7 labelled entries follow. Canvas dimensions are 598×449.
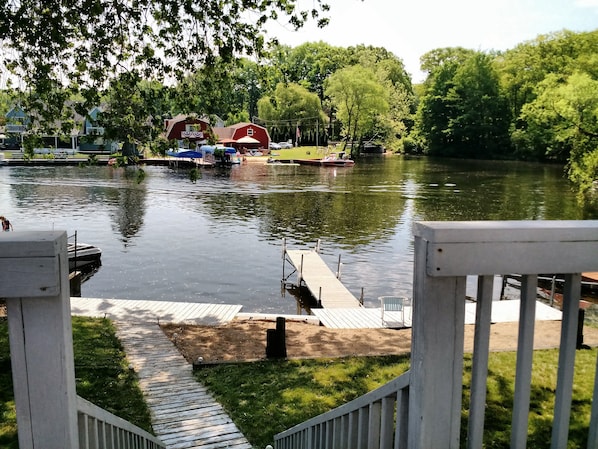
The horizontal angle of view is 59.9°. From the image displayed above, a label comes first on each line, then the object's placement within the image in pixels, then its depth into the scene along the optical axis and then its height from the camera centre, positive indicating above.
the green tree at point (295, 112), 89.69 +6.48
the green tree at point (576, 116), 28.94 +2.40
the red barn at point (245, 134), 85.31 +2.36
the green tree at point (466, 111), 77.69 +5.91
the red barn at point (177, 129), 75.06 +2.90
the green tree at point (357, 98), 77.31 +7.67
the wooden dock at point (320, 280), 16.77 -4.72
